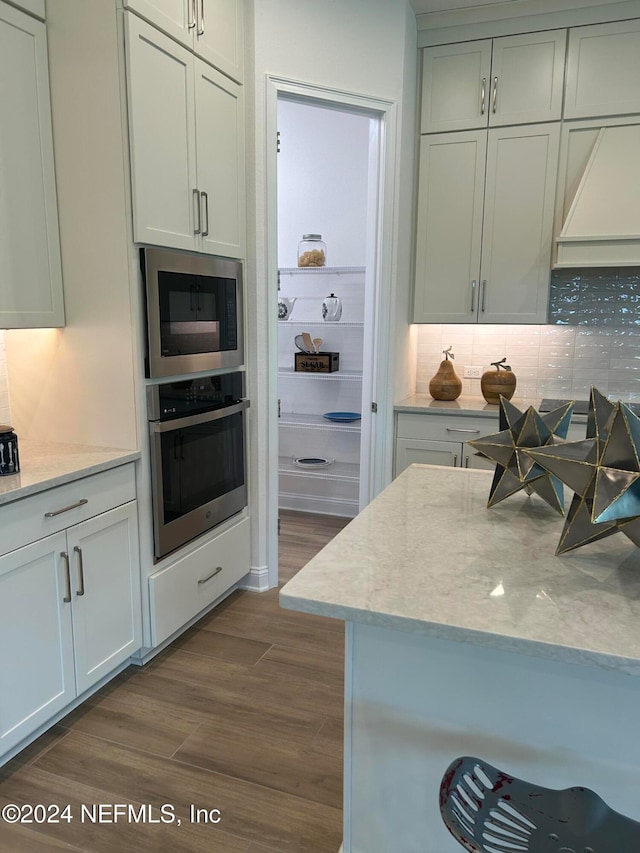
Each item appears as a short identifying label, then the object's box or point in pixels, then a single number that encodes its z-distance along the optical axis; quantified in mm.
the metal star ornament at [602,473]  1089
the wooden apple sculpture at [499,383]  3641
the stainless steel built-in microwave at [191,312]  2377
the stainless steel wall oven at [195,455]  2498
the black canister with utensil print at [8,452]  2047
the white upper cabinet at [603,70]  3188
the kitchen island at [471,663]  1034
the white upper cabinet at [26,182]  2139
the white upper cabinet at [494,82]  3314
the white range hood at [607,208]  3145
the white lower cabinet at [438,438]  3451
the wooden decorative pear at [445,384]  3705
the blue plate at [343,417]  4523
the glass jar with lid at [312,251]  4449
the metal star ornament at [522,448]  1502
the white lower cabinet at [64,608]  1935
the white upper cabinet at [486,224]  3412
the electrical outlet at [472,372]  3941
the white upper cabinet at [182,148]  2246
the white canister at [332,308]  4461
